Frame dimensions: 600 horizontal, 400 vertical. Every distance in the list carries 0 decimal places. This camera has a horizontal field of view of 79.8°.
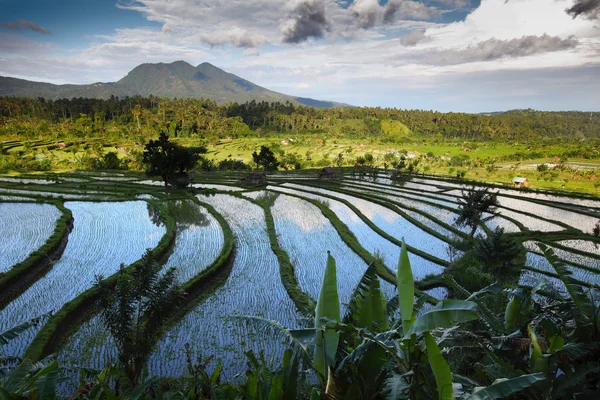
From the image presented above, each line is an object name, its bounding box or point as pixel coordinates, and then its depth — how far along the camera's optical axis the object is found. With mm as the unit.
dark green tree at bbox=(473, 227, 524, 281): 12773
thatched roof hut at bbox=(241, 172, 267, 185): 33438
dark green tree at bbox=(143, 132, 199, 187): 30234
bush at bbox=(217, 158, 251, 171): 45344
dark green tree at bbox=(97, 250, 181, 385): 7340
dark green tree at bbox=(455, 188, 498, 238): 16781
